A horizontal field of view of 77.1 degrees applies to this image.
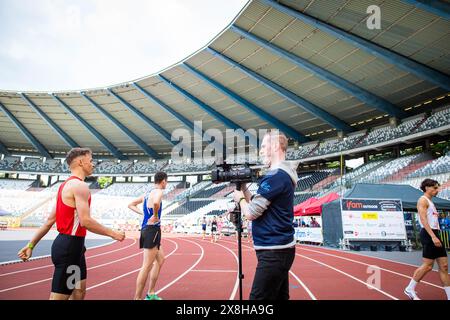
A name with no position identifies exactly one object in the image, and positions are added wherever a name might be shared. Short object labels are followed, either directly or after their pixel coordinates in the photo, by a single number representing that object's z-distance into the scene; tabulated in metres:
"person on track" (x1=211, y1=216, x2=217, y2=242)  17.43
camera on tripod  2.67
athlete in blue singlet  3.96
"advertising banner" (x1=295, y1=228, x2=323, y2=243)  15.67
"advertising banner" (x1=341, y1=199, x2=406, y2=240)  12.16
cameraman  2.17
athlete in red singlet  2.51
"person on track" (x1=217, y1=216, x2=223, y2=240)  21.08
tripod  2.97
